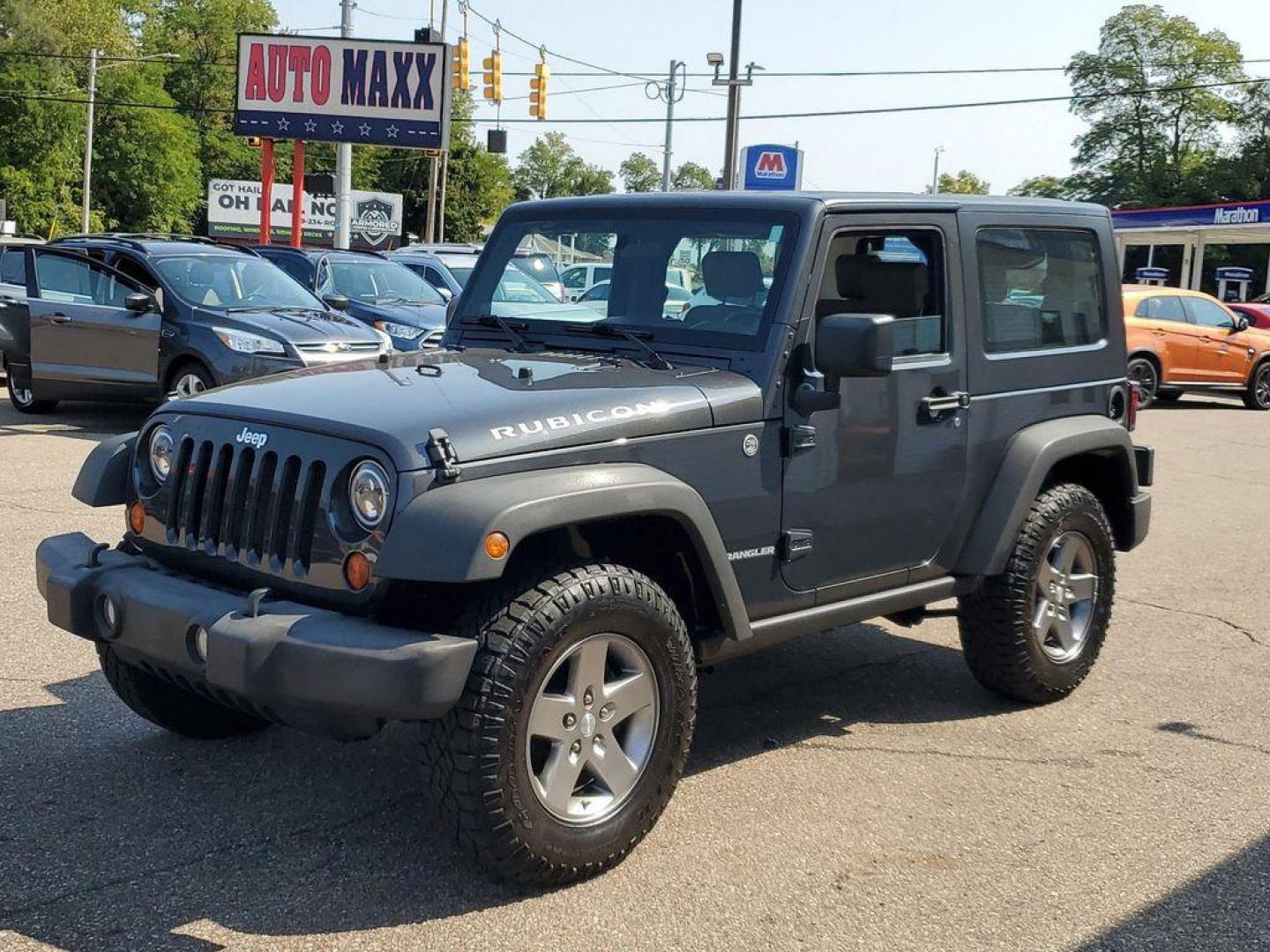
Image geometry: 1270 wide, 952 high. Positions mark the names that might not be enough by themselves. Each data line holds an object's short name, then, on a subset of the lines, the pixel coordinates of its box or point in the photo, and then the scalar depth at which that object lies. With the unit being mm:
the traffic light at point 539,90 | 32031
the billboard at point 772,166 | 19453
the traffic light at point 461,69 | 33156
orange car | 18844
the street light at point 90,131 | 61956
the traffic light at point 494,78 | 30016
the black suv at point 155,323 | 11648
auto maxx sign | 22781
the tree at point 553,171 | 131375
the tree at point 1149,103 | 73375
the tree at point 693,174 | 137375
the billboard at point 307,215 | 51809
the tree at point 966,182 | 101000
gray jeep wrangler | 3545
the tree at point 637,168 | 137875
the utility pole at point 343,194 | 25438
